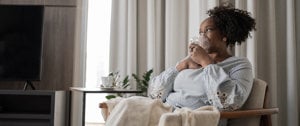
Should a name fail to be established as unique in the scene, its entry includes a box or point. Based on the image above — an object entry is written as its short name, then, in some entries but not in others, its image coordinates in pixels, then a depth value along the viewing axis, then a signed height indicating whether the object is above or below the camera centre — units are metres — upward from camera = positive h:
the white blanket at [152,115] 1.26 -0.17
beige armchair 1.57 -0.17
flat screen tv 2.20 +0.20
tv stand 2.01 -0.26
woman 1.51 +0.00
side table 1.87 -0.11
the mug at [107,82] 2.19 -0.06
